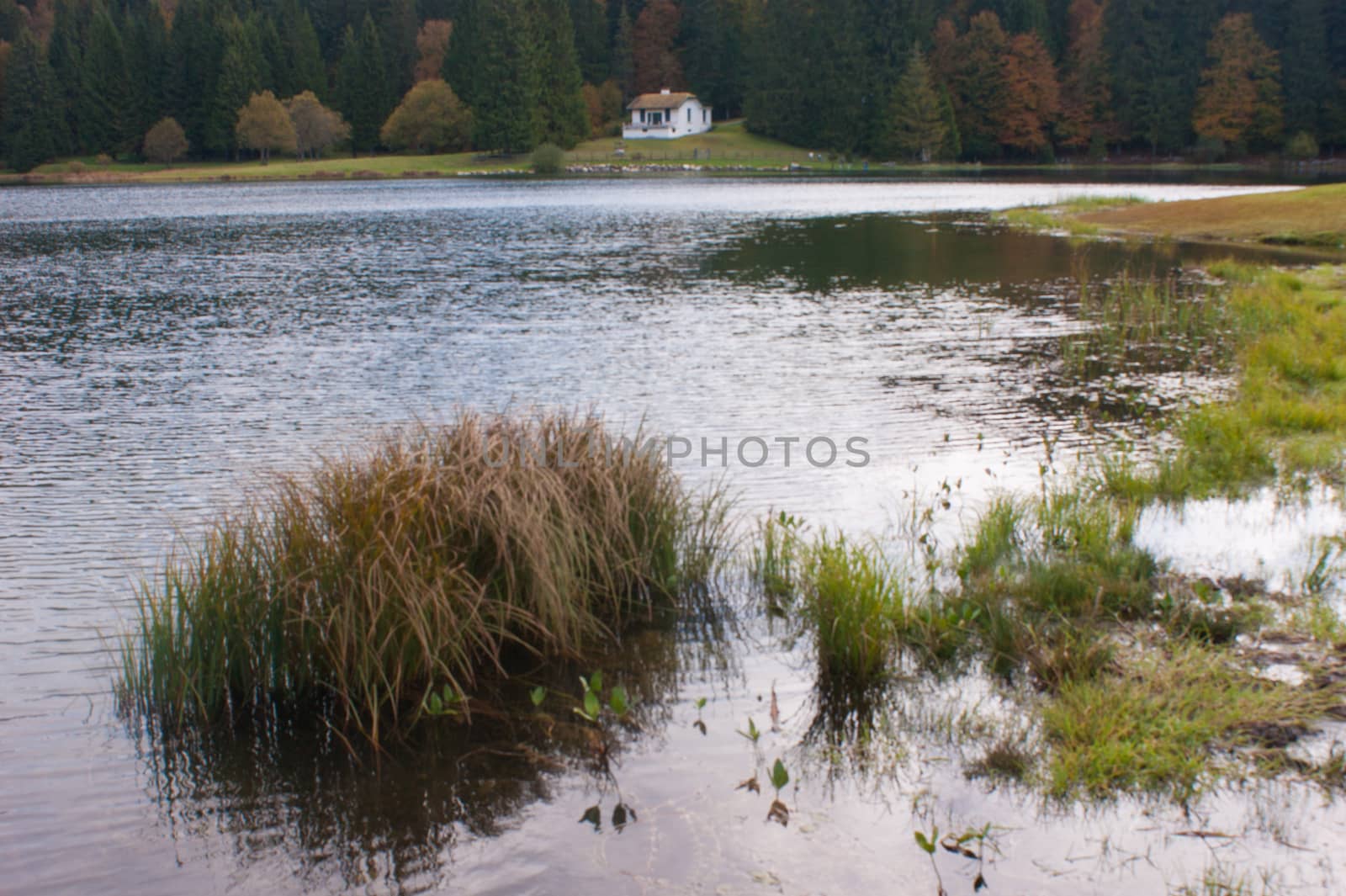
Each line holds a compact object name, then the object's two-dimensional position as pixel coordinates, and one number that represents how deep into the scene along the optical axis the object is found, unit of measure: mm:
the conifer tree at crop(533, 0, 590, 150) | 118688
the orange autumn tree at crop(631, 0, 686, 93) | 139375
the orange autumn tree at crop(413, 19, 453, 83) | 132125
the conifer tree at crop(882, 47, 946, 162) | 111000
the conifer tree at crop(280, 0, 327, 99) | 122688
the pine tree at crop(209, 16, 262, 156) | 114500
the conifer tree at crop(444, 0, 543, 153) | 114062
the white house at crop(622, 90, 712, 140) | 122875
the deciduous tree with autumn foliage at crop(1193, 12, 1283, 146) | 98875
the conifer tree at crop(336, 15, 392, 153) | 120000
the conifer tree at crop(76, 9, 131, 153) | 113188
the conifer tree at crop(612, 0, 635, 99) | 139250
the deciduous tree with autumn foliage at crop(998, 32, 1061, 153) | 111438
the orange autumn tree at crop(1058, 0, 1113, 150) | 108750
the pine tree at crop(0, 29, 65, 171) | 110875
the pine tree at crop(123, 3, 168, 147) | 115875
